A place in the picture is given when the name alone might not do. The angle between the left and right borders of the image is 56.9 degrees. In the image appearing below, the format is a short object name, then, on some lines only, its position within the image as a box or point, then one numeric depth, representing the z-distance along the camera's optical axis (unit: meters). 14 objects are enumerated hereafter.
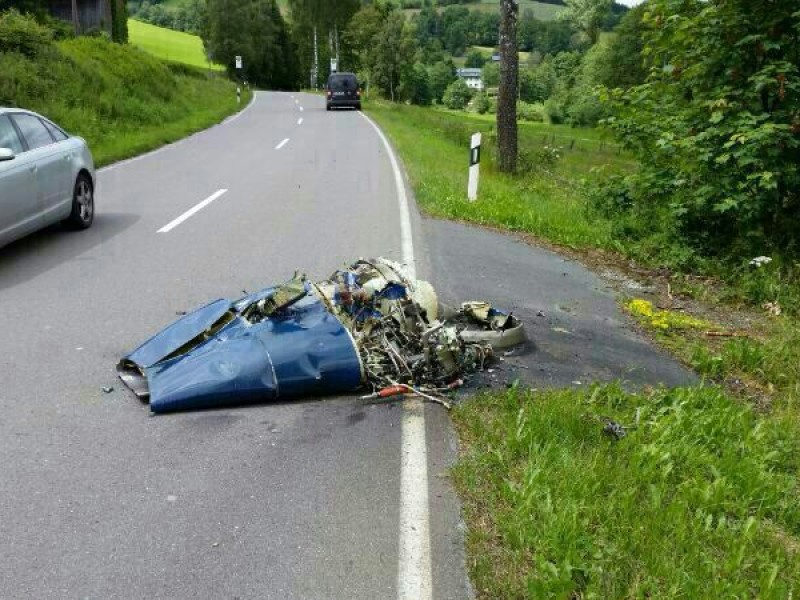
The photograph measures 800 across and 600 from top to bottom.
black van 37.25
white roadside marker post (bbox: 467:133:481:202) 11.41
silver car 7.48
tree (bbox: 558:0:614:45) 72.69
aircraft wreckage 4.43
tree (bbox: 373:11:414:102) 62.19
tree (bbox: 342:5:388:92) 63.47
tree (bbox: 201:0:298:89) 70.06
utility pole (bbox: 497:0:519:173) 14.18
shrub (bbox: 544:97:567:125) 68.31
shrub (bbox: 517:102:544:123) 69.99
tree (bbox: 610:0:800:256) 7.83
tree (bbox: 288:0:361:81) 72.56
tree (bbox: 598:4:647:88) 53.78
